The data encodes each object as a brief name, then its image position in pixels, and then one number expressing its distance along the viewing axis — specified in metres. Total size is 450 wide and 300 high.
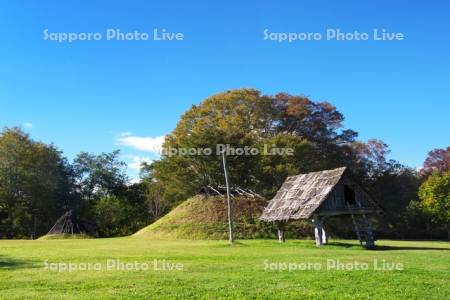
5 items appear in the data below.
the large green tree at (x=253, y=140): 47.62
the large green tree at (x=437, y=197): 45.97
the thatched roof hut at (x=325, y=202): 27.02
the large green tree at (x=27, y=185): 53.97
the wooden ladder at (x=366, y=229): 26.27
